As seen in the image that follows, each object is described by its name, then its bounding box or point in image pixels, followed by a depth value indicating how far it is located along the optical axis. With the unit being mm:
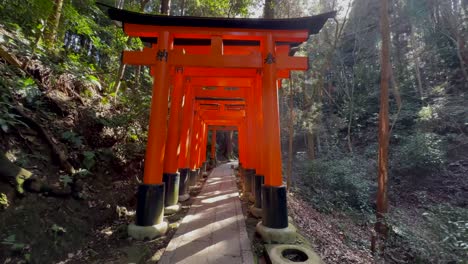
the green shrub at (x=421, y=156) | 13523
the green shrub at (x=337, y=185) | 11337
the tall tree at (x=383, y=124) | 7516
